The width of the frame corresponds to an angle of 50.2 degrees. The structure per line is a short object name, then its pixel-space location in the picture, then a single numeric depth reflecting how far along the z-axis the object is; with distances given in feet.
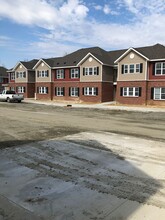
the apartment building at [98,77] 75.49
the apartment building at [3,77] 158.59
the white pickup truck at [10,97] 89.22
